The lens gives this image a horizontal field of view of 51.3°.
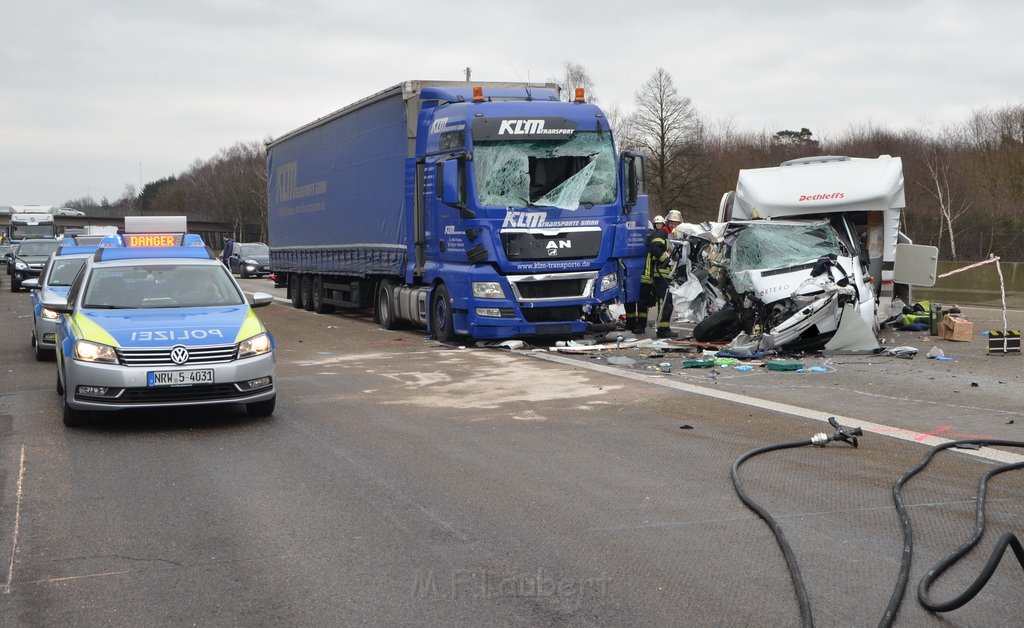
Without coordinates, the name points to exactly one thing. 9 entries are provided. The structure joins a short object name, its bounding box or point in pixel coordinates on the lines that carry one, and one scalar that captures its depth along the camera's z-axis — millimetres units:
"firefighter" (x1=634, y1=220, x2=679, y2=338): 16719
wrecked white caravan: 14281
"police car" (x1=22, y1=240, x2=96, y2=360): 15211
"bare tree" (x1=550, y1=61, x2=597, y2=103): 79062
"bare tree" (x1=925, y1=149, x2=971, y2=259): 49531
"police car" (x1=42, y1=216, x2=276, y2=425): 8984
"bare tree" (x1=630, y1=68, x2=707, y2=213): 59094
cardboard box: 15945
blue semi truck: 15914
